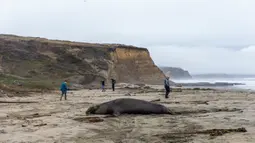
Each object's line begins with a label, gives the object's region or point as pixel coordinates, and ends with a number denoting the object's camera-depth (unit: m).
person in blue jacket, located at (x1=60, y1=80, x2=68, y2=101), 25.48
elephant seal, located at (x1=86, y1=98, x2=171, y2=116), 14.95
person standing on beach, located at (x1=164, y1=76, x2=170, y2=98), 25.09
